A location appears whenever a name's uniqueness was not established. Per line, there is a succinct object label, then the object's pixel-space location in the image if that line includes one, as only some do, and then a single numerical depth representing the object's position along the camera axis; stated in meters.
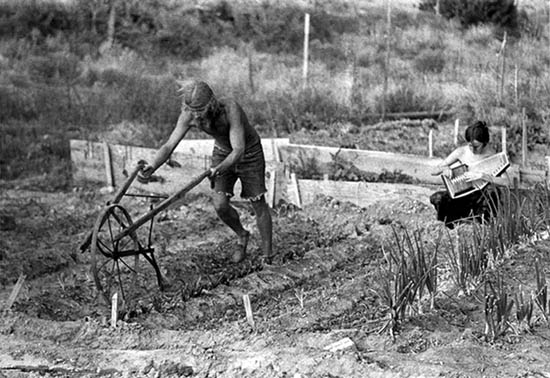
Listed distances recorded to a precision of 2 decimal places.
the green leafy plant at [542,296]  8.89
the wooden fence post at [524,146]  16.97
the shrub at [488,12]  36.70
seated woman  13.02
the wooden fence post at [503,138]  17.19
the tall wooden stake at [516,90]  20.19
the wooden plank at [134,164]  16.67
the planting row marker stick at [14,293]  10.19
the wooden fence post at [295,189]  15.72
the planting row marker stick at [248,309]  9.45
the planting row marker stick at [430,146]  17.81
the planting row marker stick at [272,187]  15.76
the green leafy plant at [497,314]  8.57
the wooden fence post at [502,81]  21.07
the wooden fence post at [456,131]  18.61
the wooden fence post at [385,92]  21.38
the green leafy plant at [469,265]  10.00
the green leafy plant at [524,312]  8.71
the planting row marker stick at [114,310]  9.65
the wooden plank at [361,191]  15.04
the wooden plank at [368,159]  16.29
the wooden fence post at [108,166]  17.21
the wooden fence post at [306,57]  23.67
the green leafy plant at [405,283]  8.95
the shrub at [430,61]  30.07
